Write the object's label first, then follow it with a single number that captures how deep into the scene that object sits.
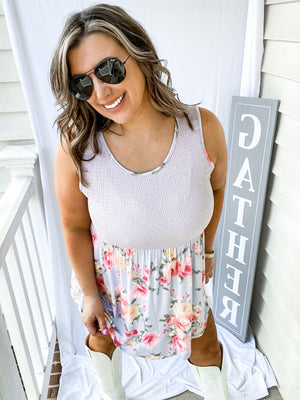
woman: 0.99
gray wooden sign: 1.69
